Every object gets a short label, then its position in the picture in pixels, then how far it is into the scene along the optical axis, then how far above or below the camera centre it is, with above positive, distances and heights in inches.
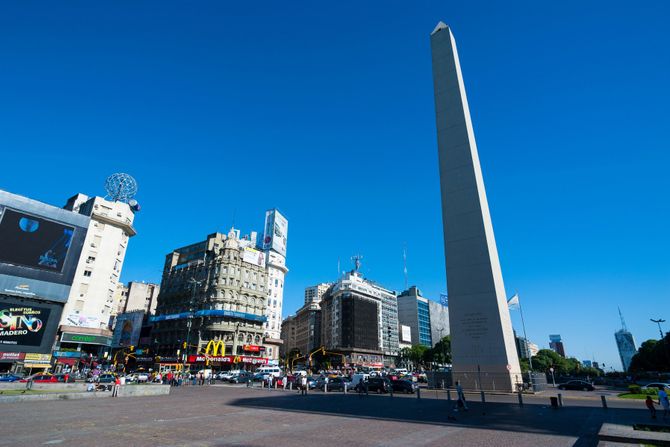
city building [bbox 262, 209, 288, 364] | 3893.2 +1120.2
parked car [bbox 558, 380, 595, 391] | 1643.7 -65.2
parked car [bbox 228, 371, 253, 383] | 2134.6 -58.7
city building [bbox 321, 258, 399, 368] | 5088.6 +646.8
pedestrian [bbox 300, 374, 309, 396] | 1268.5 -55.7
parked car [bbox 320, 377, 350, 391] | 1556.3 -68.0
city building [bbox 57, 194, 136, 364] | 2598.4 +672.8
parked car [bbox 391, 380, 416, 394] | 1354.6 -61.6
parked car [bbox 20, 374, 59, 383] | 1261.9 -41.4
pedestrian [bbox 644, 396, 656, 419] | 643.1 -58.5
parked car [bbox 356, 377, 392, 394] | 1413.6 -57.7
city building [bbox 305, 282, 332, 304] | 7593.5 +1556.9
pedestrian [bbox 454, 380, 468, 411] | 782.5 -60.1
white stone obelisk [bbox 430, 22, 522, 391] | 1302.9 +410.3
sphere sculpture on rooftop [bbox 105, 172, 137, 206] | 3186.5 +1500.3
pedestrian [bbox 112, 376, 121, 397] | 1099.3 -67.5
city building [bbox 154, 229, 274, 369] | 3179.1 +562.6
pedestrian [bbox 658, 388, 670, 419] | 648.0 -49.0
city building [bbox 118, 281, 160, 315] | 4542.3 +827.1
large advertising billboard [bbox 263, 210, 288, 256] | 4473.4 +1602.0
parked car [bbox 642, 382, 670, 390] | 1267.2 -50.2
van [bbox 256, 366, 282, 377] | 2388.5 -15.8
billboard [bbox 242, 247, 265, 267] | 3654.0 +1065.2
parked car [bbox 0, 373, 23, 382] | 1387.4 -46.1
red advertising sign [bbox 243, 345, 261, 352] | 3255.4 +164.2
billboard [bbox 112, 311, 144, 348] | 3902.6 +378.5
